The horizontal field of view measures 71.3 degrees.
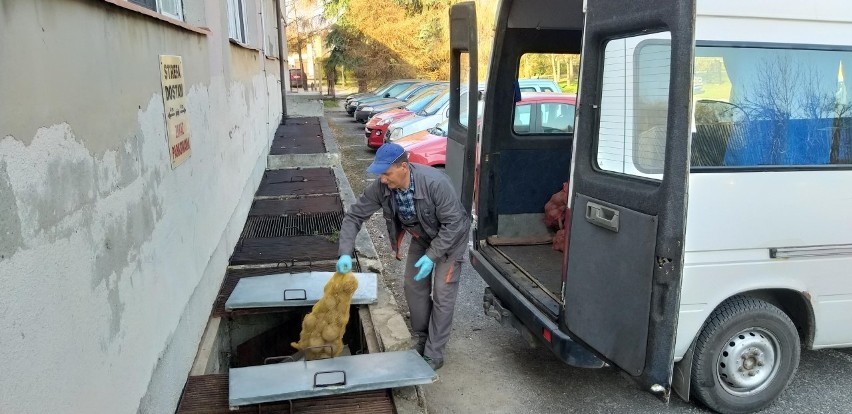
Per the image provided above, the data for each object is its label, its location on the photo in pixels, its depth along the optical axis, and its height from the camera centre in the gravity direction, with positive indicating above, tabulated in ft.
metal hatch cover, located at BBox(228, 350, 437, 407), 10.78 -5.43
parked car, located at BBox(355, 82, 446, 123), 66.80 -1.74
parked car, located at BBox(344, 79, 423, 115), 81.54 -0.38
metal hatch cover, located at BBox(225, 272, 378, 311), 14.60 -5.07
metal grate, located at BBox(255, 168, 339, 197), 28.96 -4.79
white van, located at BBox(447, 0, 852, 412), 9.12 -1.91
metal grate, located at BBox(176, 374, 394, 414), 11.03 -5.84
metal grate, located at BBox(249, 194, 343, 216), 24.81 -4.91
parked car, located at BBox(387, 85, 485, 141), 43.50 -2.58
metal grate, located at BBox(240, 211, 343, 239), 21.76 -5.05
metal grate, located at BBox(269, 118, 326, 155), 39.47 -3.71
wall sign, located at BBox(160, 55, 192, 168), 12.01 -0.32
